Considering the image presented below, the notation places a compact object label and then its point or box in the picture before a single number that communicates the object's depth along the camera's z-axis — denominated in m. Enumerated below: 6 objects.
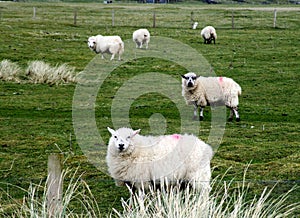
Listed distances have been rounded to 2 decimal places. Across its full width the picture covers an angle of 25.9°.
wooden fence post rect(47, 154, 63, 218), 6.48
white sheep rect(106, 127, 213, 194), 8.75
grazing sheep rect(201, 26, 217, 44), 34.91
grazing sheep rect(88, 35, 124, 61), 27.88
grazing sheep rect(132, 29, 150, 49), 31.89
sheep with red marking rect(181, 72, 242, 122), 16.80
